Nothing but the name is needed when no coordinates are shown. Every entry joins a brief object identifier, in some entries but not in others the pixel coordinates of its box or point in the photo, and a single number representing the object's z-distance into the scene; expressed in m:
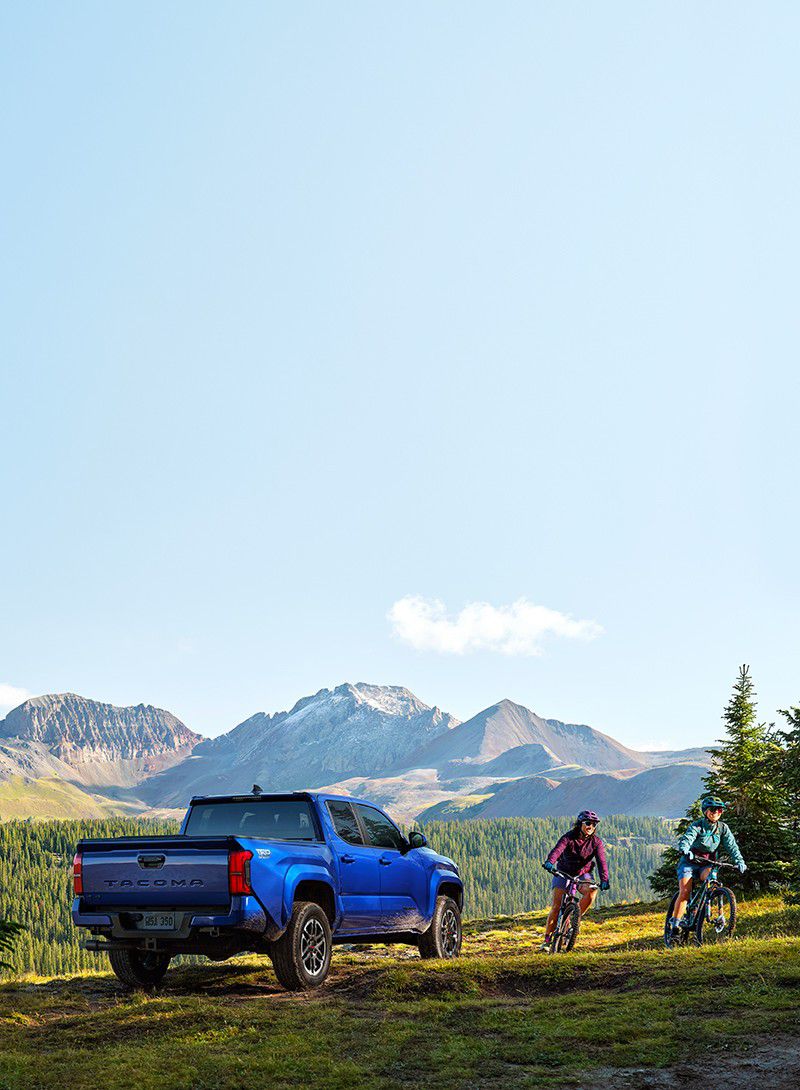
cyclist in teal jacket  15.45
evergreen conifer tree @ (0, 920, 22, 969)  12.01
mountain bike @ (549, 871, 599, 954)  15.45
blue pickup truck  11.73
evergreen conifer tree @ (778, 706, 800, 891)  21.77
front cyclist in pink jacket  15.48
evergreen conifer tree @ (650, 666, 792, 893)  27.22
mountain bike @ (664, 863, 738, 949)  15.30
